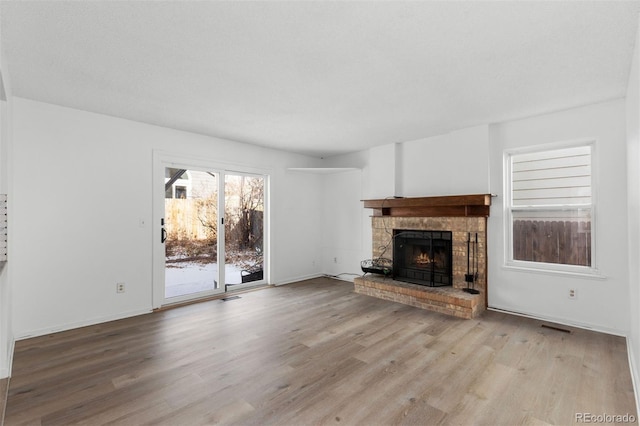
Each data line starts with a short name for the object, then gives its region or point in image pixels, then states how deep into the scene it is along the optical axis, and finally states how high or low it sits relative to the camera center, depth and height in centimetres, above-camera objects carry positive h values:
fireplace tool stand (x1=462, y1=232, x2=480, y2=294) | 411 -70
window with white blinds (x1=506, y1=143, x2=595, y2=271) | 349 +7
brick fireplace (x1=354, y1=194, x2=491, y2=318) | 392 -53
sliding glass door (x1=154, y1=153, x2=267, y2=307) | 423 -25
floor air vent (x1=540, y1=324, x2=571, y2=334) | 328 -125
